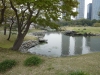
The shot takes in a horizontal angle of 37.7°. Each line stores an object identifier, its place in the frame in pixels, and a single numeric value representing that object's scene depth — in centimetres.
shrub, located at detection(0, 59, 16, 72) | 792
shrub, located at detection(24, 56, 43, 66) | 805
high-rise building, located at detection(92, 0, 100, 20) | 11850
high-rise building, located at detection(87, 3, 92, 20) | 12344
